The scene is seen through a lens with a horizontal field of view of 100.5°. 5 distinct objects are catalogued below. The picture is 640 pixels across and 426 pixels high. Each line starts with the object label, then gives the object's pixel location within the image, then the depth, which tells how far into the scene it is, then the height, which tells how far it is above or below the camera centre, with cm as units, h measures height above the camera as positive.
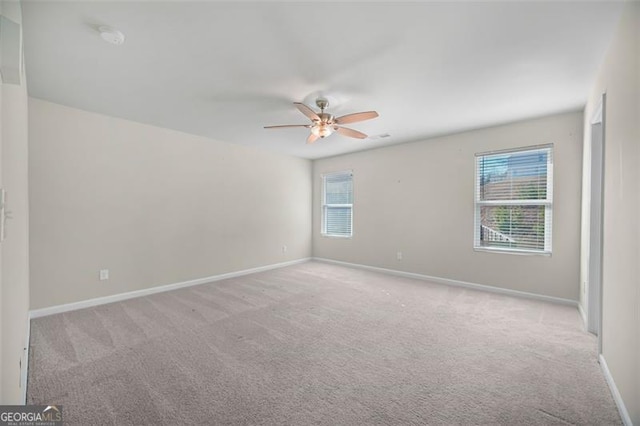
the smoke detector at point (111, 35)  182 +122
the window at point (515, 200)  359 +16
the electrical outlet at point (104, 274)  341 -85
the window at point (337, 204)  583 +14
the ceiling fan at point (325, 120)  266 +97
